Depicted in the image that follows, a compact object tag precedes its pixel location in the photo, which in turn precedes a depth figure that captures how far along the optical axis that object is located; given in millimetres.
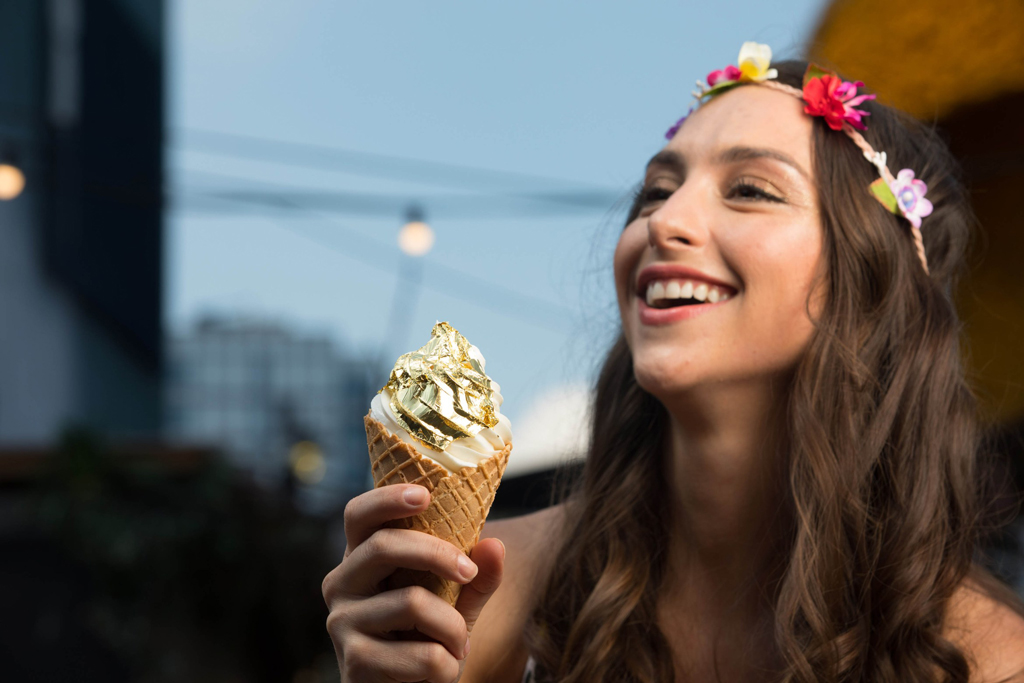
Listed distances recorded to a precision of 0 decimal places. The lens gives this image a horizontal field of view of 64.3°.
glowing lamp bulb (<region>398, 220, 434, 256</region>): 6234
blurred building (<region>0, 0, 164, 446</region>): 6965
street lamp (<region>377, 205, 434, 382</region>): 6027
